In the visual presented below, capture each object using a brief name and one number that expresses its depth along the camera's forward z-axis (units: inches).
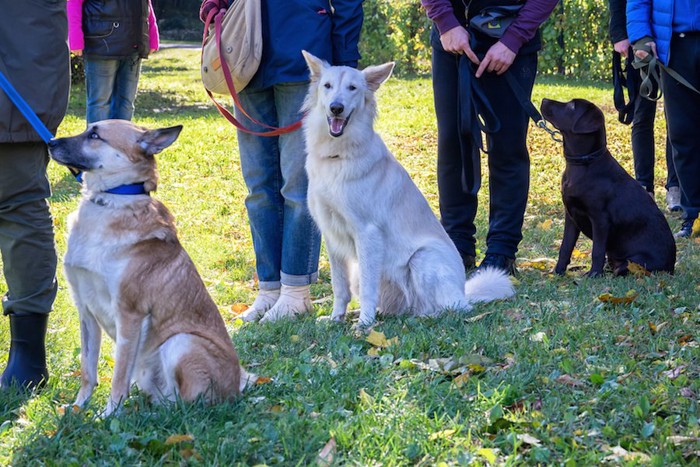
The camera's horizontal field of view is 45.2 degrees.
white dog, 191.3
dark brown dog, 224.8
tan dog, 134.2
